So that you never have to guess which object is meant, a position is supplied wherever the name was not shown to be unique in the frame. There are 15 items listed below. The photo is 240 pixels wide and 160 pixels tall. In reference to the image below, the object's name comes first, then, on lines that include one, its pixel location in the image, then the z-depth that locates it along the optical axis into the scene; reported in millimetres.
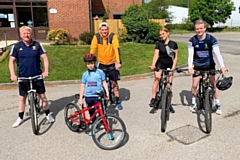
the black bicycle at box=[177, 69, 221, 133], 3877
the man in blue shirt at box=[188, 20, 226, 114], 4098
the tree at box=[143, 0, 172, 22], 44666
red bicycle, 3479
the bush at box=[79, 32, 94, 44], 14508
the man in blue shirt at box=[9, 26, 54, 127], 3945
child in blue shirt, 3689
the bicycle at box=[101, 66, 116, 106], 4996
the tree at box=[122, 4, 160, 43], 15148
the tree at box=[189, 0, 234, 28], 39781
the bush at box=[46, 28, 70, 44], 13898
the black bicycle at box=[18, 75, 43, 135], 3906
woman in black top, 4469
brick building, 15492
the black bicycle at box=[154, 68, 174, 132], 3964
